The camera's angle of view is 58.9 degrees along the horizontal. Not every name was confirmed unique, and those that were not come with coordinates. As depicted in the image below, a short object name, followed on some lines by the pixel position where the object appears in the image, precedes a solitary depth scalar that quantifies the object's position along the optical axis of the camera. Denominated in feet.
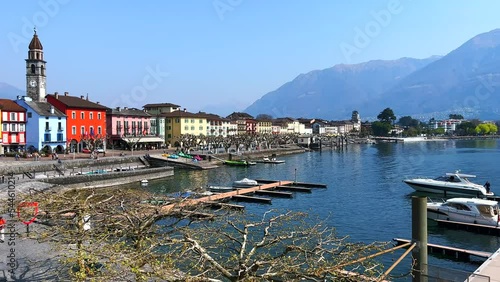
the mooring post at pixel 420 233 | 45.26
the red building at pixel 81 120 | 253.24
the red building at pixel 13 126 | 218.38
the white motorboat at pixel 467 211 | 100.63
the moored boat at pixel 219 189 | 160.81
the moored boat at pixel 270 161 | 293.53
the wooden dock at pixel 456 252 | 75.82
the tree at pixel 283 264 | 28.63
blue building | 230.07
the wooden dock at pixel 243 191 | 133.25
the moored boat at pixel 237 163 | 272.10
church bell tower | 256.32
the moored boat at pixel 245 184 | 171.53
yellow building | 358.64
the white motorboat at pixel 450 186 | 143.13
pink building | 300.61
